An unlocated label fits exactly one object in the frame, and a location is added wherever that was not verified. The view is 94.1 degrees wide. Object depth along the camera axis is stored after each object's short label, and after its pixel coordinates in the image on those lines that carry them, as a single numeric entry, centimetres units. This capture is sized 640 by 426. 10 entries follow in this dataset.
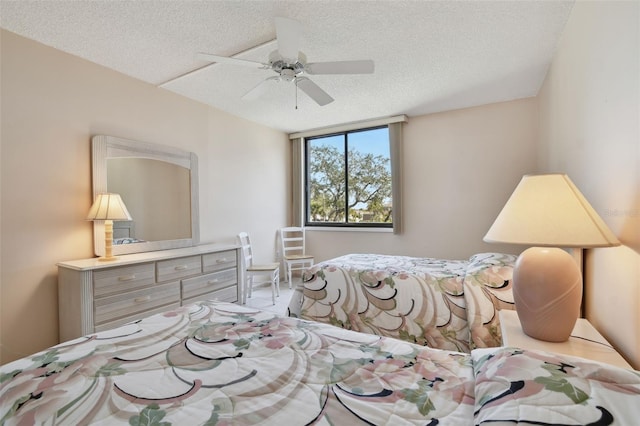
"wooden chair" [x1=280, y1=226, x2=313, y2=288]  468
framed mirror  264
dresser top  222
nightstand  109
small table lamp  243
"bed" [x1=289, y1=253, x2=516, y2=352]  193
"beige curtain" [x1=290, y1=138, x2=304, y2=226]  489
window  438
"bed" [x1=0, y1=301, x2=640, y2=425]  68
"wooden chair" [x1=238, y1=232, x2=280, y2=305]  368
